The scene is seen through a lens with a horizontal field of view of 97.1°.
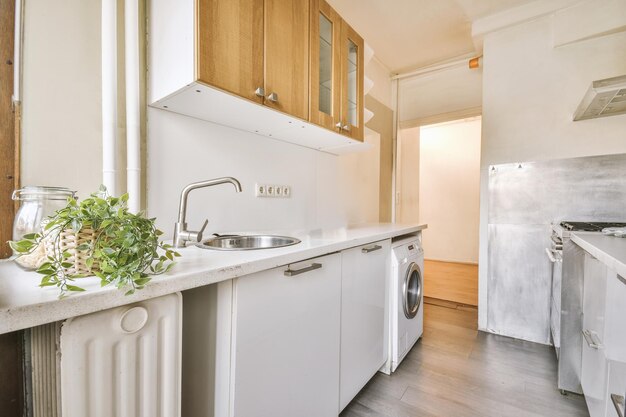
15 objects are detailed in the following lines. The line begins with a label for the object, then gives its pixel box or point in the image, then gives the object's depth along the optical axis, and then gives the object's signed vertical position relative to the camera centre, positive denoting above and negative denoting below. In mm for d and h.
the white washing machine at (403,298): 1738 -606
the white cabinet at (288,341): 826 -466
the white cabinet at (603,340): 907 -505
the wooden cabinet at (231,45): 1016 +647
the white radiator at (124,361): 539 -336
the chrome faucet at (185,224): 1033 -66
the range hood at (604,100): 1484 +679
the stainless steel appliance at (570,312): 1481 -562
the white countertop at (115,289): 472 -169
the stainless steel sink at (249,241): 1346 -172
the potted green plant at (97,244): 570 -82
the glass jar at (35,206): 771 -1
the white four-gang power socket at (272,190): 1690 +109
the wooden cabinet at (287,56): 1271 +747
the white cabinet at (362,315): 1306 -560
